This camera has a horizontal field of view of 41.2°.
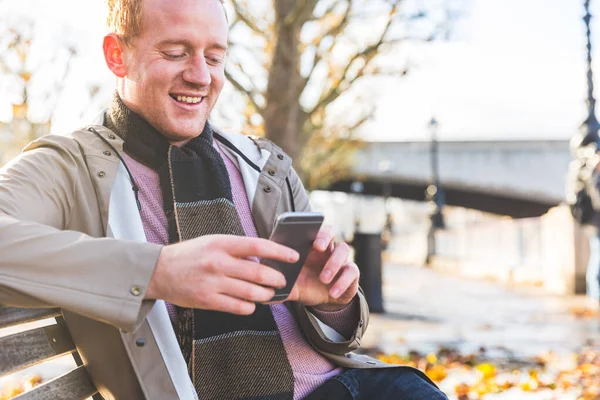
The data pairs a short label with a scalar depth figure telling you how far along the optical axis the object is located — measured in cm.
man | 165
